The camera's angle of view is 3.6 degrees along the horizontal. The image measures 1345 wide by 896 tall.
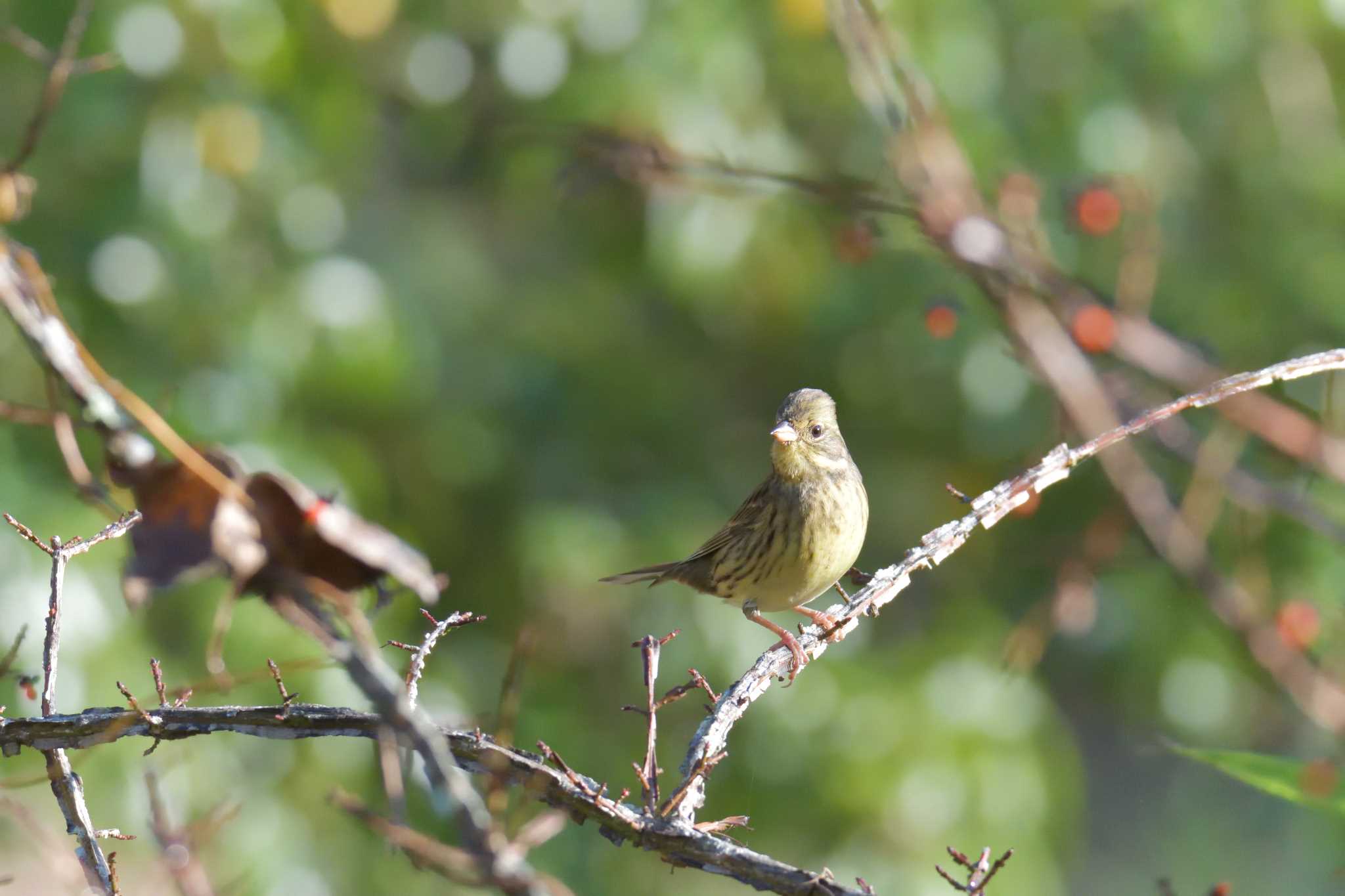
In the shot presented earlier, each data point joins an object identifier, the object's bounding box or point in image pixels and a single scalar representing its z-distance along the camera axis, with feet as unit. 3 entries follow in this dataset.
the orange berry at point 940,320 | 29.75
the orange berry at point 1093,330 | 29.19
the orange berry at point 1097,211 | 29.74
